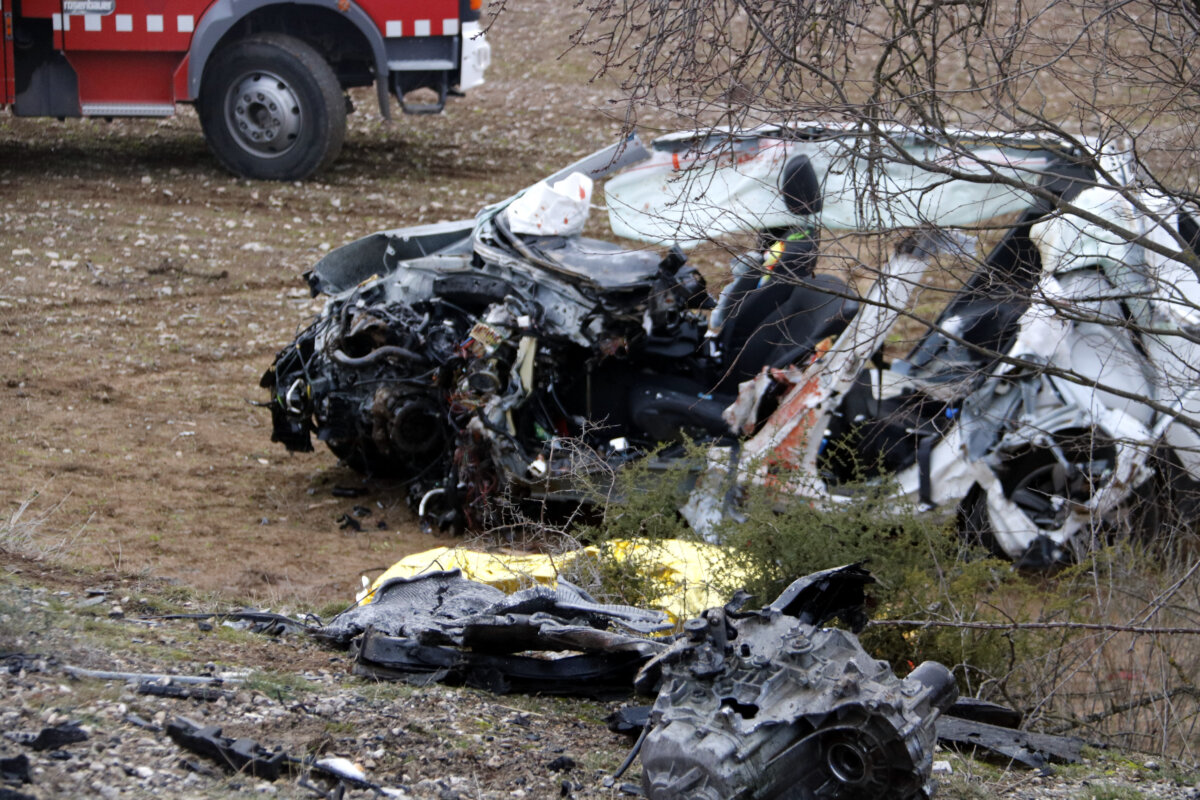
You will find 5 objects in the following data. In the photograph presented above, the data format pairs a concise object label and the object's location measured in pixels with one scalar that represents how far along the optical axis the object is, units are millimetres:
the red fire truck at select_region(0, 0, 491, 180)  23172
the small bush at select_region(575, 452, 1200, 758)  8992
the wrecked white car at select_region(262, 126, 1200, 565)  11070
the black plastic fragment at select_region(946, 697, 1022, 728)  8266
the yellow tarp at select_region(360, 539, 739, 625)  9547
